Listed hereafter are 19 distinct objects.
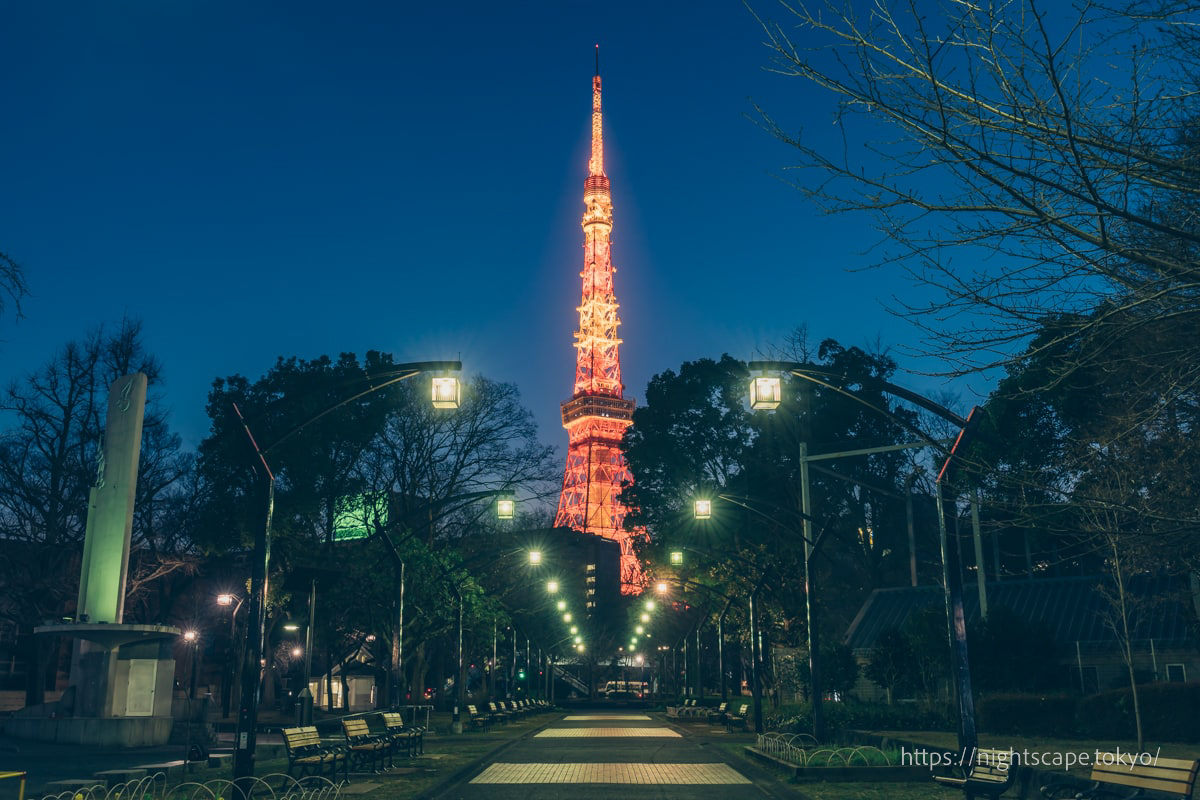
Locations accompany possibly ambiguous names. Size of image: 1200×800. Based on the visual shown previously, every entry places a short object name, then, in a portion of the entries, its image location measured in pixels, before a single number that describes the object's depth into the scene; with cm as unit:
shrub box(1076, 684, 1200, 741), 2448
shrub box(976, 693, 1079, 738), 2693
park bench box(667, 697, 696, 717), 4719
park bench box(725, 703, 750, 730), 3638
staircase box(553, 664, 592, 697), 11250
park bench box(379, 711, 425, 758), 2242
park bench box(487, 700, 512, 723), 4038
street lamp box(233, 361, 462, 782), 1397
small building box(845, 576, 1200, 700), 3216
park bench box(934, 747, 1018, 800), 1245
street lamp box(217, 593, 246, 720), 4116
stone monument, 2620
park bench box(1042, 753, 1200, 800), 951
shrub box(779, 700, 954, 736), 3122
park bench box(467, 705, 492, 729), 3709
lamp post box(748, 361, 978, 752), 1436
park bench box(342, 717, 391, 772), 1922
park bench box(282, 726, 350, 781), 1702
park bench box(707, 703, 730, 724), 3871
